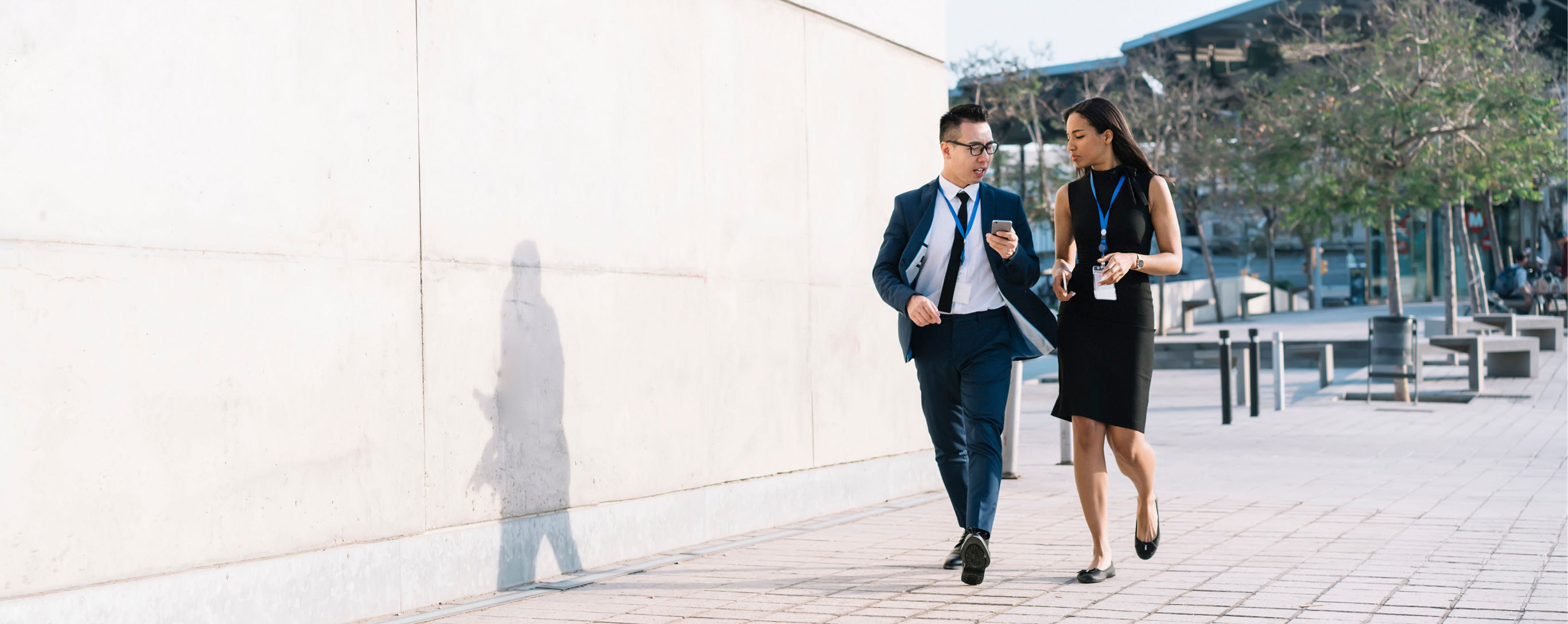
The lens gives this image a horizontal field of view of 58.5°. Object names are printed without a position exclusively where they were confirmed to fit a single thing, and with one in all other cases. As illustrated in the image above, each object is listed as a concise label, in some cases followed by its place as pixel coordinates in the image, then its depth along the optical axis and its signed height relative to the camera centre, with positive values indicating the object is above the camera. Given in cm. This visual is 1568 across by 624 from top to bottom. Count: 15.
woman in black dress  502 +2
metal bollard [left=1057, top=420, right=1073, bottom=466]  952 -91
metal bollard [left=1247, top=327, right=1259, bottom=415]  1397 -53
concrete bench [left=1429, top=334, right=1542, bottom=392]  1636 -58
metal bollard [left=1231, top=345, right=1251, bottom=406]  1560 -69
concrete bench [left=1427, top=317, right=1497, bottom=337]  2228 -35
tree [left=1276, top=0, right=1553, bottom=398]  1938 +285
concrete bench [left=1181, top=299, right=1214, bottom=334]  3491 -1
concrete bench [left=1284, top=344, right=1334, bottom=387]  1738 -61
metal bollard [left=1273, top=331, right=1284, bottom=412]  1460 -70
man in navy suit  517 +5
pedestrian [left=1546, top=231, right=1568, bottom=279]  3397 +135
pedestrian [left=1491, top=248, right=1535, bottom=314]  3247 +57
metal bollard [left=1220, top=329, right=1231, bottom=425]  1341 -65
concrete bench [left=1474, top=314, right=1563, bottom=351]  2248 -32
